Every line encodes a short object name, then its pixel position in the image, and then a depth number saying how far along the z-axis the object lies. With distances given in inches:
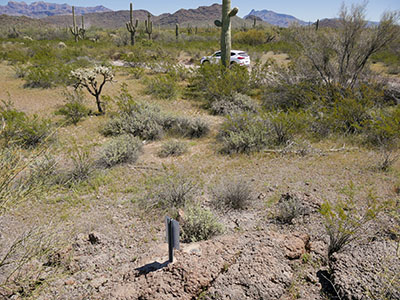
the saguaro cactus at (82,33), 1494.1
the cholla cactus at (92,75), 353.1
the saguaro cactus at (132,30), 1107.9
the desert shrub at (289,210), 163.0
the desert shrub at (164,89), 467.2
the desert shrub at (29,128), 274.2
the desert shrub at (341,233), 127.1
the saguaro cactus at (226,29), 471.5
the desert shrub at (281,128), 279.6
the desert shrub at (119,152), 247.6
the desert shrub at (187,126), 324.4
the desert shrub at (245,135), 272.2
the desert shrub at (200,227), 147.8
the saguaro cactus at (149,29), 1422.7
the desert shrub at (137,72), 622.5
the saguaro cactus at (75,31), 1276.3
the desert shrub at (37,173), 129.9
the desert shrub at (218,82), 423.8
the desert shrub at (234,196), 183.5
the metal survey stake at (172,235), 107.6
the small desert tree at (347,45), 366.3
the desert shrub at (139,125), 315.6
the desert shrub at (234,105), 385.7
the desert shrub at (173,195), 186.1
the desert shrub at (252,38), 1315.2
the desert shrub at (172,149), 274.4
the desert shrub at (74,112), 351.5
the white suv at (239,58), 717.8
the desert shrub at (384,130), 259.9
